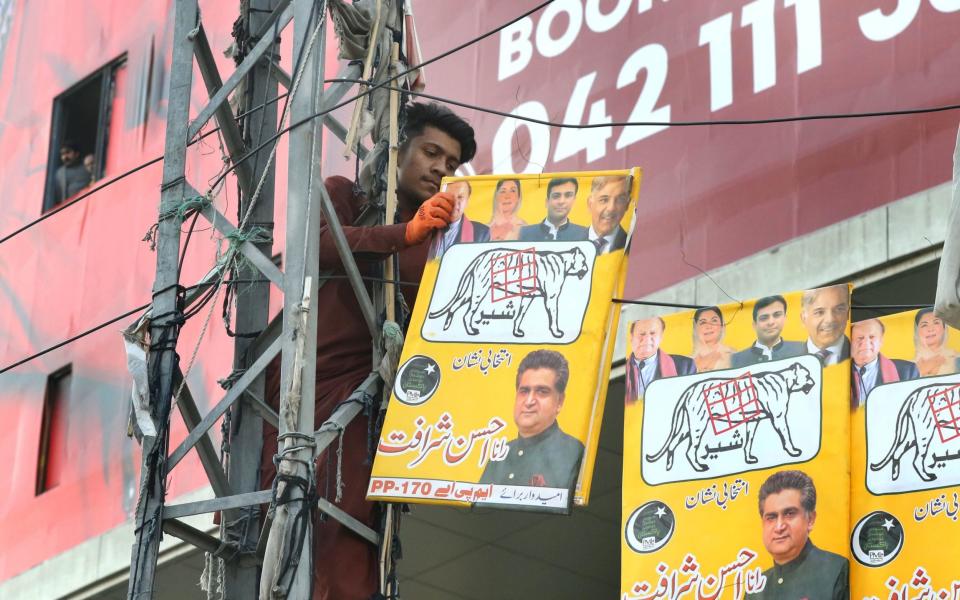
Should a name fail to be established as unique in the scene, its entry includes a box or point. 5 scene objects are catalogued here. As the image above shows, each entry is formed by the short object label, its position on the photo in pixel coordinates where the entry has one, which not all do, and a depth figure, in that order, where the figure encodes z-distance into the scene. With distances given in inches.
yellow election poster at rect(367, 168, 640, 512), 335.9
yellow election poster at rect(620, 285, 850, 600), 345.7
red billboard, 459.5
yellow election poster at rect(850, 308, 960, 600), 339.6
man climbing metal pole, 340.2
